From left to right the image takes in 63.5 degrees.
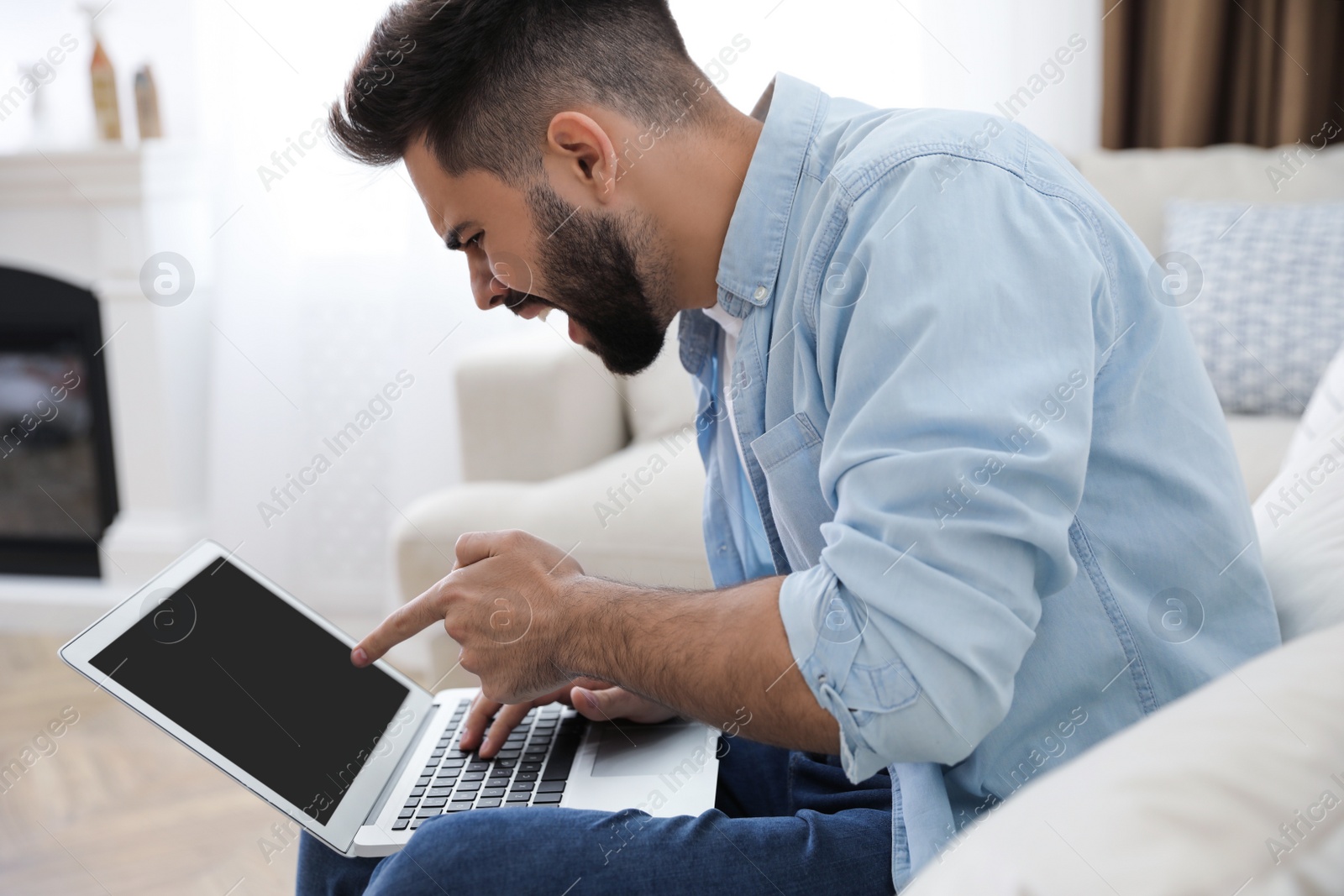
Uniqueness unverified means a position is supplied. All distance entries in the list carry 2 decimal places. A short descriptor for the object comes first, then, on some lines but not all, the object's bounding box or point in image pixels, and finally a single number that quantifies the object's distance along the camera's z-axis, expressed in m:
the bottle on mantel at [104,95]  2.24
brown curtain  2.04
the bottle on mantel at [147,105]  2.25
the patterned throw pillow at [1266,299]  1.64
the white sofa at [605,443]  1.48
